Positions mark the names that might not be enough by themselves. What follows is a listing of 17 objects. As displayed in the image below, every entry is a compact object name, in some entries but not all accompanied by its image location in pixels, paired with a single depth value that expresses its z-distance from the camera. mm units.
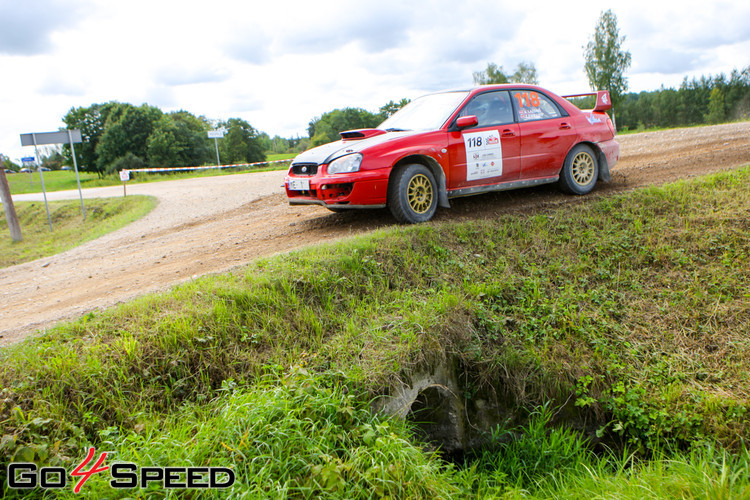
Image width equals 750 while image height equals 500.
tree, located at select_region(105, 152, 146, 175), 47472
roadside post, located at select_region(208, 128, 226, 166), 28159
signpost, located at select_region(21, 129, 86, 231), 13347
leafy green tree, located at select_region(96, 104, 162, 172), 48906
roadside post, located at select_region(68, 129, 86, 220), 13598
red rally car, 6316
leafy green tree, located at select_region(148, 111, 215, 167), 47688
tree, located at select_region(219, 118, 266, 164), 57072
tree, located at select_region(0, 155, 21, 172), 69344
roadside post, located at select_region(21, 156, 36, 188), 34484
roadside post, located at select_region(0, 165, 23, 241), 13844
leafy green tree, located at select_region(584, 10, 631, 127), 46250
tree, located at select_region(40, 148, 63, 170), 70500
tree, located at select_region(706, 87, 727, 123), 60484
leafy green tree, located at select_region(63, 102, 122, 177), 52219
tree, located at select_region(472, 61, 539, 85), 57719
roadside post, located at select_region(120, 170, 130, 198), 16969
